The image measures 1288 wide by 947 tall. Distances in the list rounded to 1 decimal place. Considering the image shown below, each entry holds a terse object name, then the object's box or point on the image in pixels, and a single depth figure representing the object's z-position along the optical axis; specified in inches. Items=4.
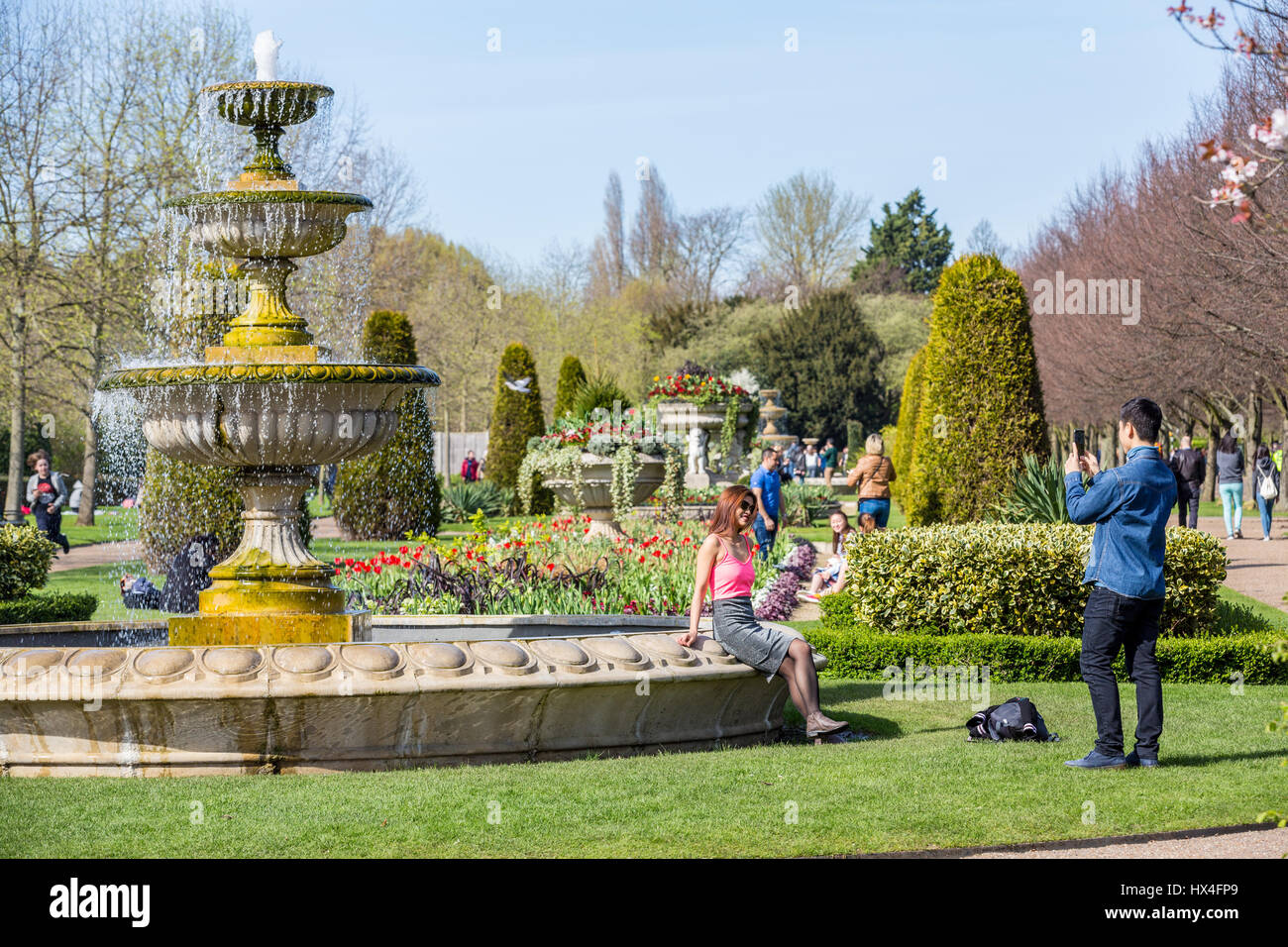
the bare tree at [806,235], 2233.0
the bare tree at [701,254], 2319.1
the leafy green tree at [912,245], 2608.3
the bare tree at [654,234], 2358.5
